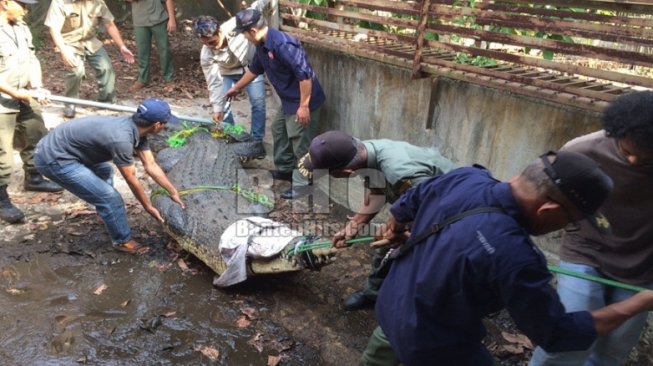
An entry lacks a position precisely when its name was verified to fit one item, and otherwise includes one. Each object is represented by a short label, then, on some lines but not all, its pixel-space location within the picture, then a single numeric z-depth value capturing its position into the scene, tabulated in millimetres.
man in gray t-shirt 4004
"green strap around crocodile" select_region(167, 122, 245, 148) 5594
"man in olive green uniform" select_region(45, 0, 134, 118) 6531
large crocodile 3822
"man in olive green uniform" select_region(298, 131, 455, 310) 3119
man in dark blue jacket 1619
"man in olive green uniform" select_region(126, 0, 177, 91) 8234
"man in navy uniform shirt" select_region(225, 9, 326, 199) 5055
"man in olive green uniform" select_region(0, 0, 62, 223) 4715
